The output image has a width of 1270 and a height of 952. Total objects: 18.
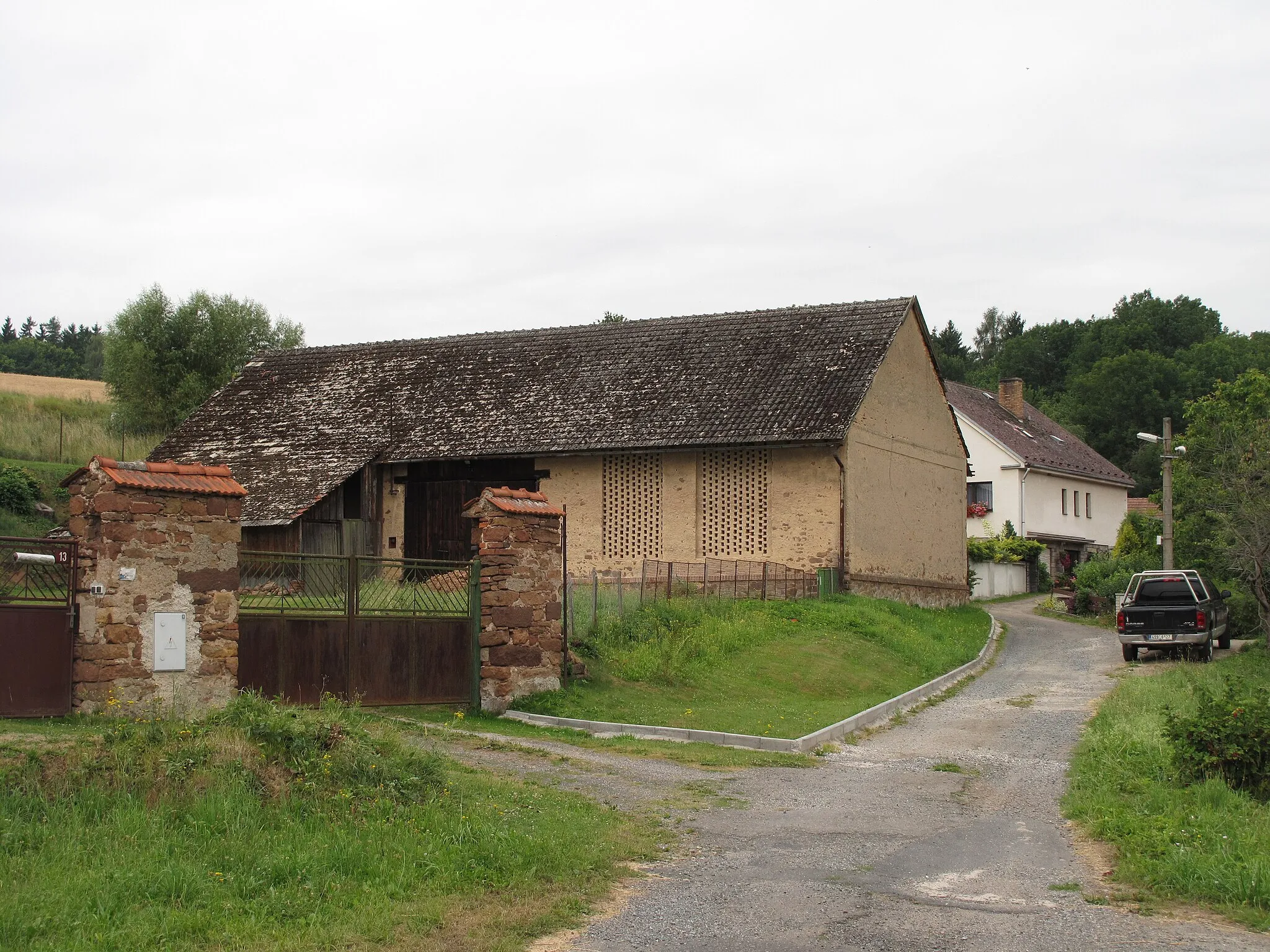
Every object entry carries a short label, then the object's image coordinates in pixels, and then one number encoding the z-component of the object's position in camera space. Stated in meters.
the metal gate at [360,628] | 15.65
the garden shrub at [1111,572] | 39.72
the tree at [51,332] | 134.38
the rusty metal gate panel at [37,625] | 13.18
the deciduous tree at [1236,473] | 26.34
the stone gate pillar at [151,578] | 13.77
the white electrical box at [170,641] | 14.16
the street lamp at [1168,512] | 30.77
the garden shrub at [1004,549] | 46.41
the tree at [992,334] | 119.56
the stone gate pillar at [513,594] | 18.05
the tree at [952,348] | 103.19
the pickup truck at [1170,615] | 26.28
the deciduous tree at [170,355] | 51.31
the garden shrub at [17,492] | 36.28
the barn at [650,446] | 31.23
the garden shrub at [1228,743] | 11.51
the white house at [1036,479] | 50.75
